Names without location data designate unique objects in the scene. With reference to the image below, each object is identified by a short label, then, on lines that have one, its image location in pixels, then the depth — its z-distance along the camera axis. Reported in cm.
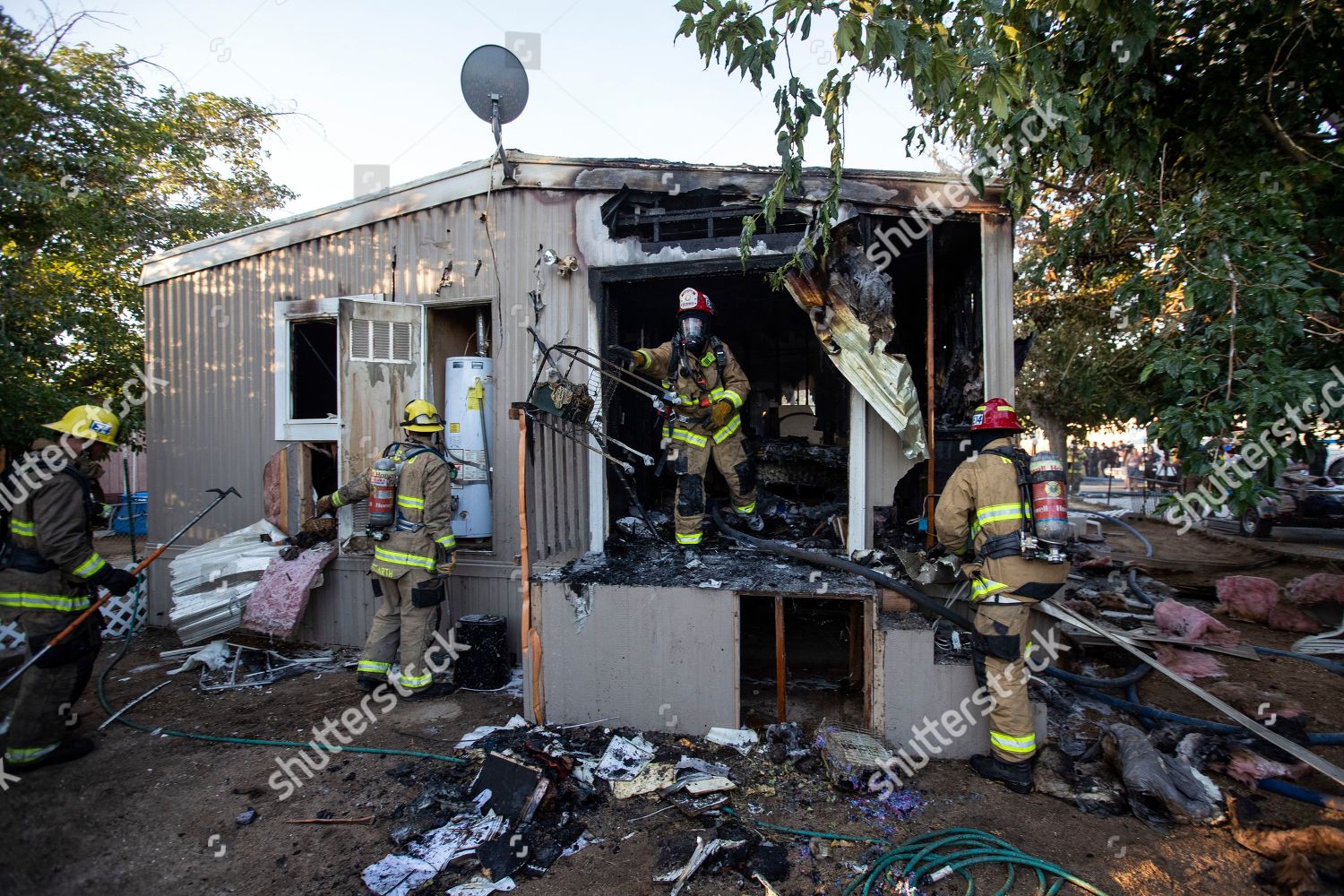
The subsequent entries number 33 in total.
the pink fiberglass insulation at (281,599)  580
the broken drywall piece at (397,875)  293
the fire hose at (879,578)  420
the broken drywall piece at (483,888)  291
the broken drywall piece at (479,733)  424
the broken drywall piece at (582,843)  321
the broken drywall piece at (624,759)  380
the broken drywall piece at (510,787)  338
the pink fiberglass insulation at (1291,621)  628
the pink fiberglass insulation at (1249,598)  657
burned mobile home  442
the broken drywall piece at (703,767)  377
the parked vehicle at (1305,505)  1085
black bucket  522
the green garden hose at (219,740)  414
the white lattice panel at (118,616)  680
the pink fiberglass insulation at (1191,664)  504
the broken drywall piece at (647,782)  363
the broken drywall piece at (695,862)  294
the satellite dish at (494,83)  554
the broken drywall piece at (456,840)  312
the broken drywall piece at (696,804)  342
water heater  586
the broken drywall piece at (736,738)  415
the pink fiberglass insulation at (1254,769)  364
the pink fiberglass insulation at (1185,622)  544
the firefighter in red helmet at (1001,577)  374
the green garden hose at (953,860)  289
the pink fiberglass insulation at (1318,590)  643
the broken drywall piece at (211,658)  570
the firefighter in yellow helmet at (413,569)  507
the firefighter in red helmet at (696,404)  531
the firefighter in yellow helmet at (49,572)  398
